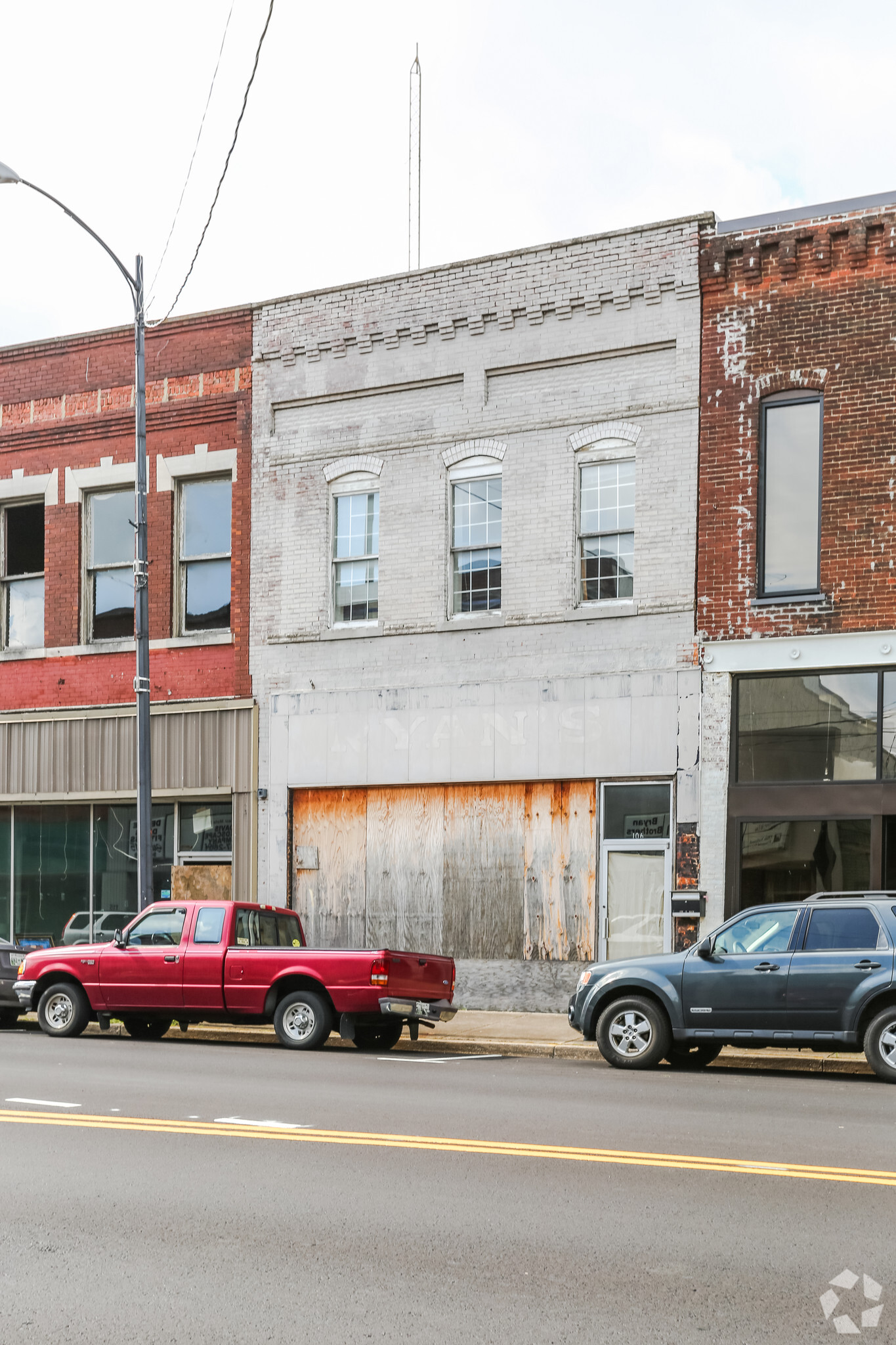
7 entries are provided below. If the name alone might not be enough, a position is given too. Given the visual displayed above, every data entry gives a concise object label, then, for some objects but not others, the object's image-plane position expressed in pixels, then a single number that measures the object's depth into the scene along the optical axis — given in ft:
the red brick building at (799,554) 57.36
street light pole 60.44
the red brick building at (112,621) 71.26
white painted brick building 61.72
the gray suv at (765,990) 42.37
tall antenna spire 81.25
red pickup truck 49.44
